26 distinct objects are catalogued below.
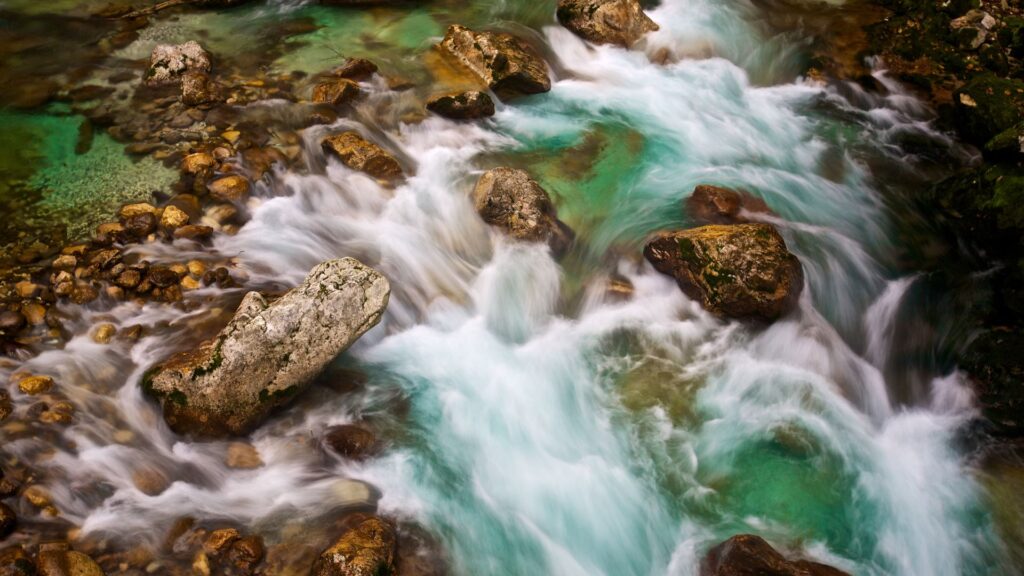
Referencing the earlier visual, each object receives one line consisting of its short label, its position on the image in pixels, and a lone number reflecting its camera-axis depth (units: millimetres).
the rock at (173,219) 6938
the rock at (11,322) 5785
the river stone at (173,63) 9086
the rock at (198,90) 8695
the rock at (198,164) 7598
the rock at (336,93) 9031
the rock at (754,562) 4719
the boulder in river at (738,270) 6742
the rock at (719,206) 8133
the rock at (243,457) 5336
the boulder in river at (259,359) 5305
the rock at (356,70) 9617
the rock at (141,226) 6805
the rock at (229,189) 7488
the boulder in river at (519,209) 7637
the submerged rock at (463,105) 9148
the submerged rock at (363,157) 8250
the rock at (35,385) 5395
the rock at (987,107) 9227
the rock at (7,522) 4449
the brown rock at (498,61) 9781
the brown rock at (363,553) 4469
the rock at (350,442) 5531
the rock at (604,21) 11125
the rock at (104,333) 5934
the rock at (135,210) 6980
